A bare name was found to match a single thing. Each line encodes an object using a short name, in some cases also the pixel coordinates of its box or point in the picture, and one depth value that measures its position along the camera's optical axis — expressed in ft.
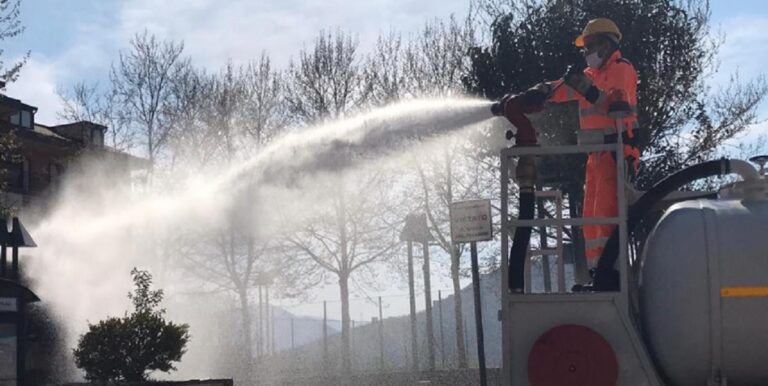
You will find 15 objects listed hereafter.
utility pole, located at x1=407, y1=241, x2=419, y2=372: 90.11
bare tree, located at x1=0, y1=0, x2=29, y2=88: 64.49
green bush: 47.98
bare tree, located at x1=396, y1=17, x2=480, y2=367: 84.29
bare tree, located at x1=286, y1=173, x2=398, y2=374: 89.71
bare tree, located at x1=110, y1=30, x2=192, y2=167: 109.40
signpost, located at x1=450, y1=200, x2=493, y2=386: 40.98
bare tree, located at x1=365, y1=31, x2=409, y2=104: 86.43
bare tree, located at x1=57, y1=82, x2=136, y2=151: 108.27
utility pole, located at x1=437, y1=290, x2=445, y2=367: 88.89
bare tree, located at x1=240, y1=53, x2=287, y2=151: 94.02
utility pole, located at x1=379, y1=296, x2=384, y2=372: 92.58
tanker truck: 15.88
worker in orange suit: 18.43
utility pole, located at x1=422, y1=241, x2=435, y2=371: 90.07
